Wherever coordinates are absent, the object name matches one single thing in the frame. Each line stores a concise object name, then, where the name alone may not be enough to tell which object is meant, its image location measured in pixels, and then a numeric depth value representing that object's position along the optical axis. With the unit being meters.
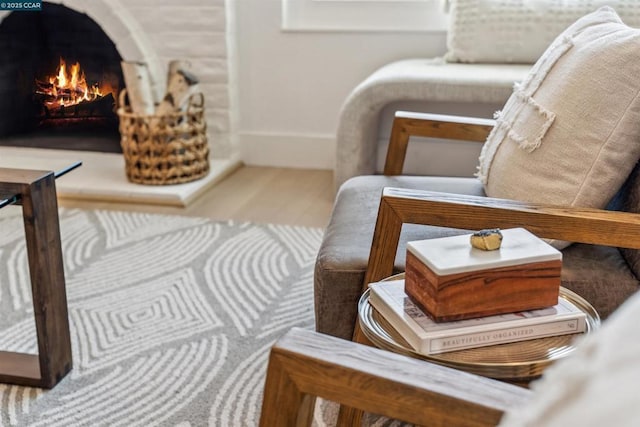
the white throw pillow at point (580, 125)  1.34
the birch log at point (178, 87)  2.94
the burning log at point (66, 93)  2.08
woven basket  2.88
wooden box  0.96
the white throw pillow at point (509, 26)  2.72
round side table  0.93
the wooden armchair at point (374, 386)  0.65
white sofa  2.51
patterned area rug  1.57
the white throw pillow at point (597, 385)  0.37
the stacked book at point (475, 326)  0.97
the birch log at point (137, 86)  2.88
